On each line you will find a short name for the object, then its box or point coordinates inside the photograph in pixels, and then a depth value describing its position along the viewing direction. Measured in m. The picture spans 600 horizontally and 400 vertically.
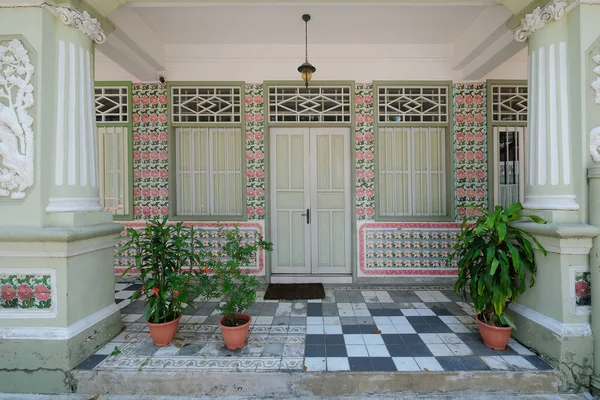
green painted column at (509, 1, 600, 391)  2.46
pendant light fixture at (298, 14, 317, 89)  3.97
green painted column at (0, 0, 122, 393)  2.48
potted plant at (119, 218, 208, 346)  2.79
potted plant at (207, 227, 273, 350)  2.70
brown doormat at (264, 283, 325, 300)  4.09
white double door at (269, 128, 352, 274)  4.77
